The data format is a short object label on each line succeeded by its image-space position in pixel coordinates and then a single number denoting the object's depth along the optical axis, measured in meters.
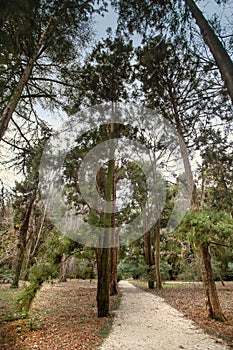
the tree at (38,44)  4.37
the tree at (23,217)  12.58
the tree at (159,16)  3.98
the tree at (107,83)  6.41
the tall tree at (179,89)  6.00
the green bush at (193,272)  14.92
